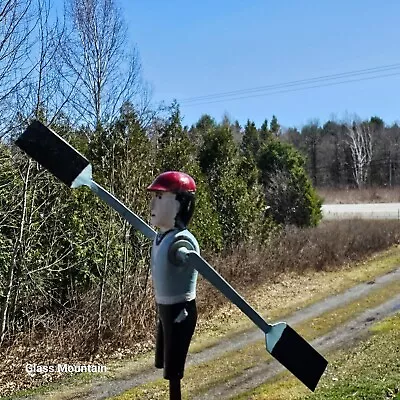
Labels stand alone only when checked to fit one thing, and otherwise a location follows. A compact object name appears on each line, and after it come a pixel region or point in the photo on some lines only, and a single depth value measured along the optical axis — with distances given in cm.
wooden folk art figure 253
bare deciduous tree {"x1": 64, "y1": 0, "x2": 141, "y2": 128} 1198
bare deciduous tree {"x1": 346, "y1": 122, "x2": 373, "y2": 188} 4294
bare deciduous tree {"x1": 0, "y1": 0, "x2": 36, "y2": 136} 695
